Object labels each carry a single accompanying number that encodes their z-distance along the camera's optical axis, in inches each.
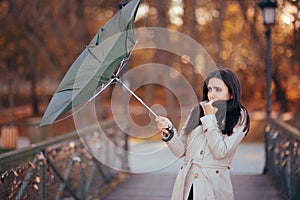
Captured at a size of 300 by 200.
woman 163.3
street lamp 406.9
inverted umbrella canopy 165.5
